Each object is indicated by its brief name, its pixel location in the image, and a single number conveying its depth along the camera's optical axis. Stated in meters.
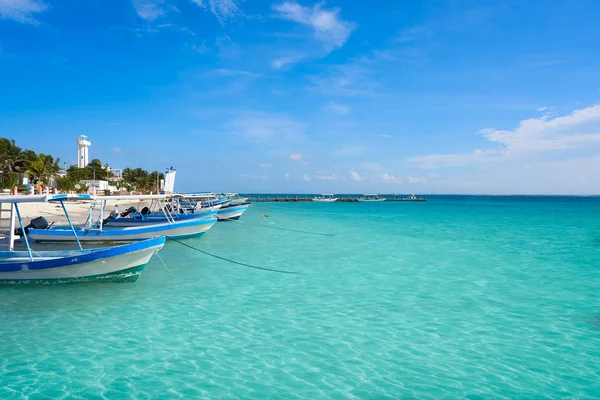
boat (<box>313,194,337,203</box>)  118.66
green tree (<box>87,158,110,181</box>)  82.75
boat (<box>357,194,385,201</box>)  134.00
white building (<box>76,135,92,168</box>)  100.56
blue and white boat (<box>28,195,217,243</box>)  19.41
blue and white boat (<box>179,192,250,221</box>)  38.09
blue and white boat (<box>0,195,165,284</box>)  11.27
